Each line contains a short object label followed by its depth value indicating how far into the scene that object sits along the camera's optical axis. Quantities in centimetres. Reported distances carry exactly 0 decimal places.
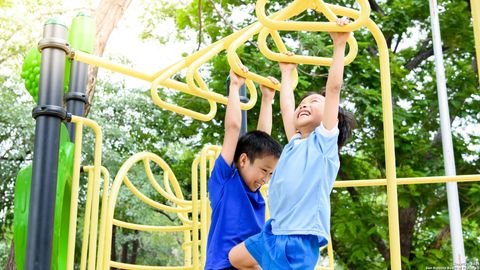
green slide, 217
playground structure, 167
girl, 164
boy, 198
